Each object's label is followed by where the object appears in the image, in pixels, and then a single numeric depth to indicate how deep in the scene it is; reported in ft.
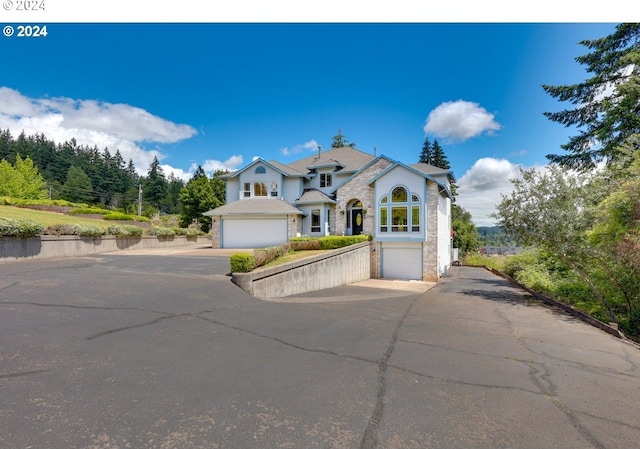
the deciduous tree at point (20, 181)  142.10
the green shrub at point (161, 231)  71.77
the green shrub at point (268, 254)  34.55
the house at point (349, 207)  60.39
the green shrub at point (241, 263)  31.27
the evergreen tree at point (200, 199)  126.21
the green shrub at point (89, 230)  48.75
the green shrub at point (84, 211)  107.11
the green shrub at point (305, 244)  53.01
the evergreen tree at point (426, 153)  173.47
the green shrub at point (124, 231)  57.52
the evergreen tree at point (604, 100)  52.63
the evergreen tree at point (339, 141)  169.89
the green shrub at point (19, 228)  36.29
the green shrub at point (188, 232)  82.64
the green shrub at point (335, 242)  54.29
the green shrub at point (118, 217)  98.37
